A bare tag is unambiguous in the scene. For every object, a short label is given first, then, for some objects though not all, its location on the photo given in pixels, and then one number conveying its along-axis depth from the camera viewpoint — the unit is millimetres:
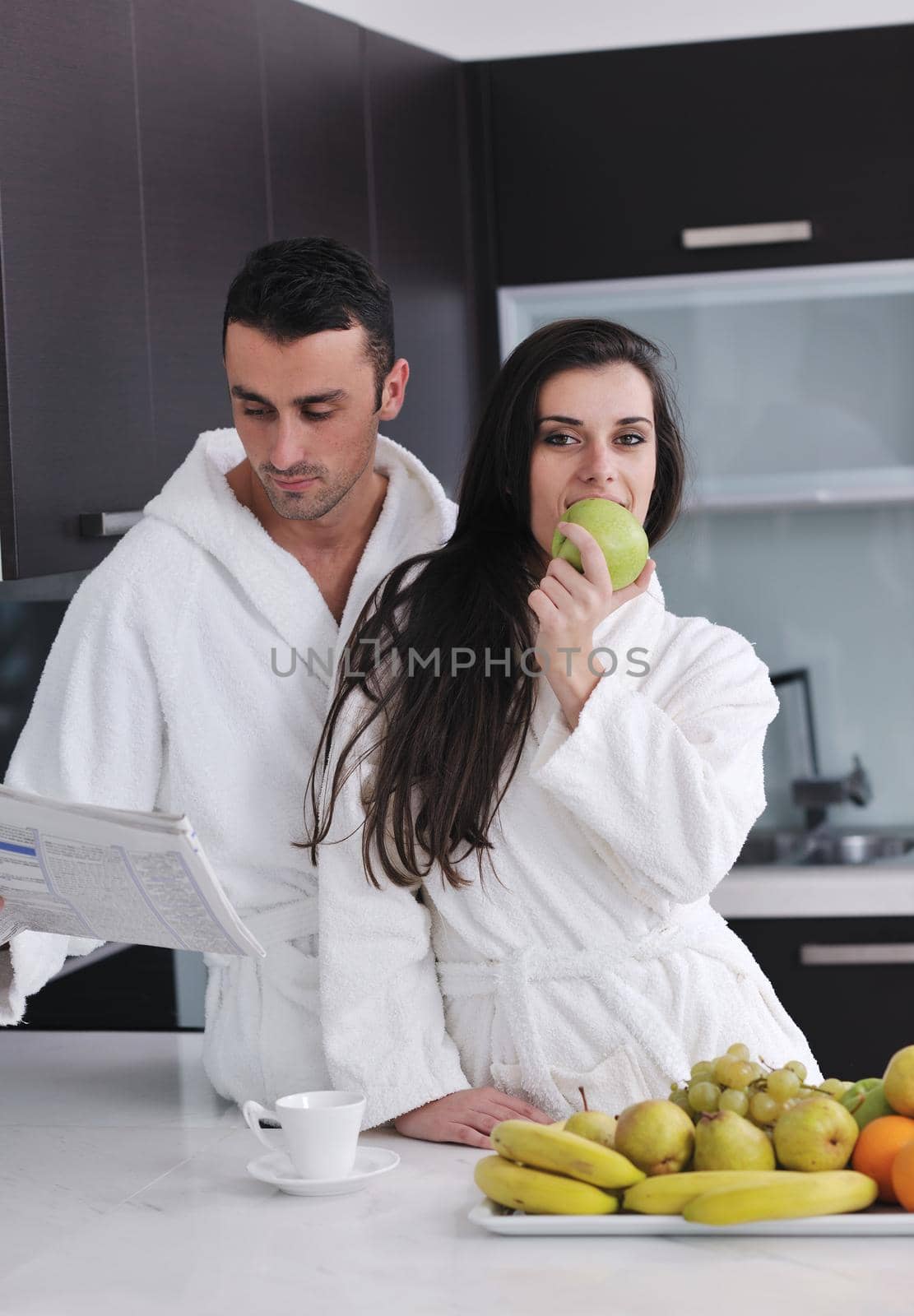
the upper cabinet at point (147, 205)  3513
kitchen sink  4991
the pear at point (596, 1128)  3016
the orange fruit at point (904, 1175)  2944
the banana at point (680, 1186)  2943
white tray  2955
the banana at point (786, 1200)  2928
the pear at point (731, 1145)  2968
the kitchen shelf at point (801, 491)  4850
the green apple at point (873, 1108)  3019
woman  3314
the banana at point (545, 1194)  2980
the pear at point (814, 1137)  2968
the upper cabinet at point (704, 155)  4589
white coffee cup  3122
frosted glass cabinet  4887
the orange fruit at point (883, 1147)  2972
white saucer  3127
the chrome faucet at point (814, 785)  5163
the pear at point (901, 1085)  2991
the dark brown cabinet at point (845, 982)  4436
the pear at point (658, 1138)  2977
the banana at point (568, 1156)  2971
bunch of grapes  3000
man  3437
